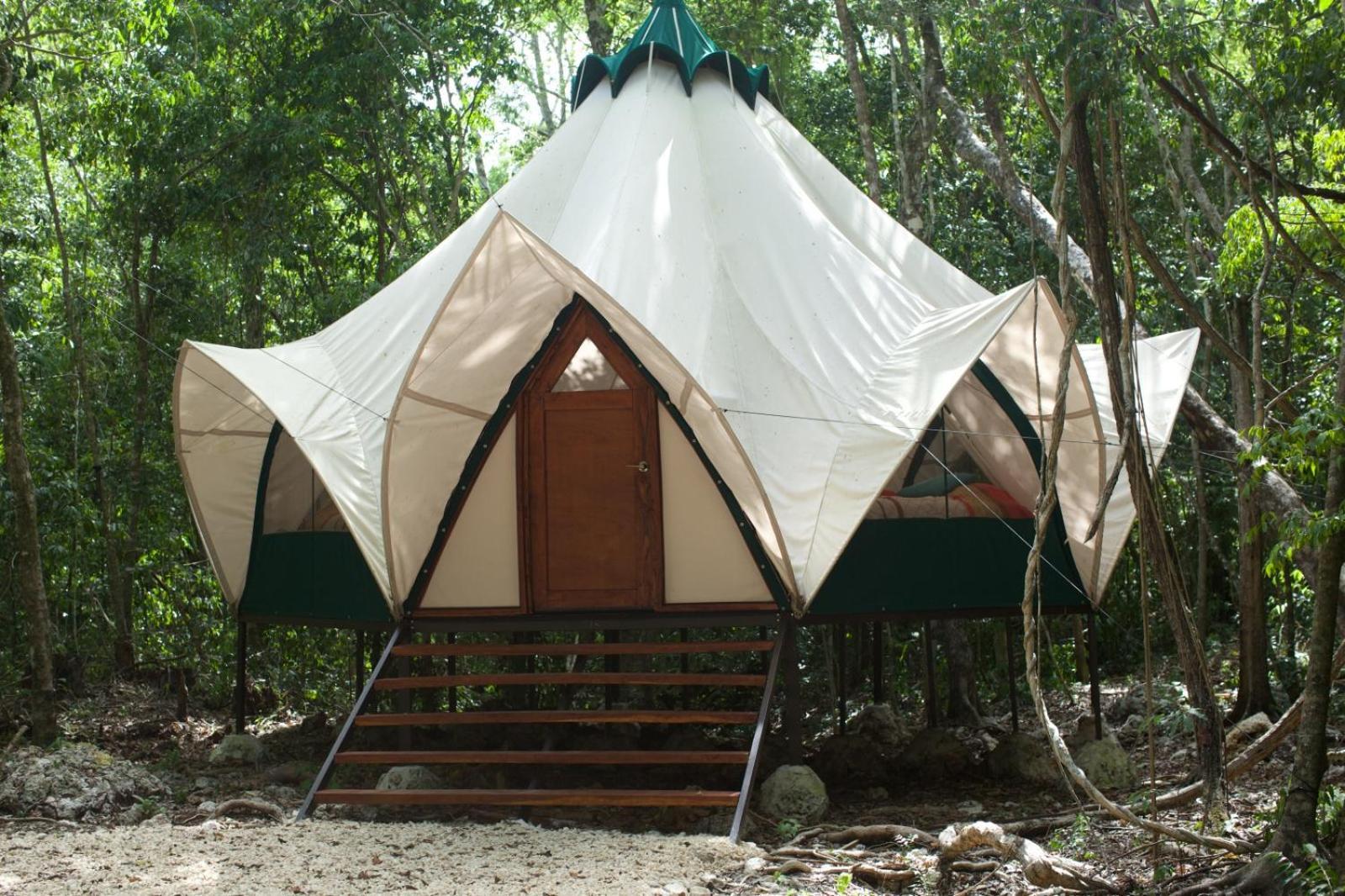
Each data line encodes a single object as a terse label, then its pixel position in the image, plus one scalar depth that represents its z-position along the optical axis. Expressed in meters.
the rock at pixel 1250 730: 6.98
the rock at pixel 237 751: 7.84
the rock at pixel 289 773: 7.28
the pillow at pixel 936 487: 7.54
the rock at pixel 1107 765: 6.80
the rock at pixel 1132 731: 8.39
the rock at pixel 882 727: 8.48
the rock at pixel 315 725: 9.20
